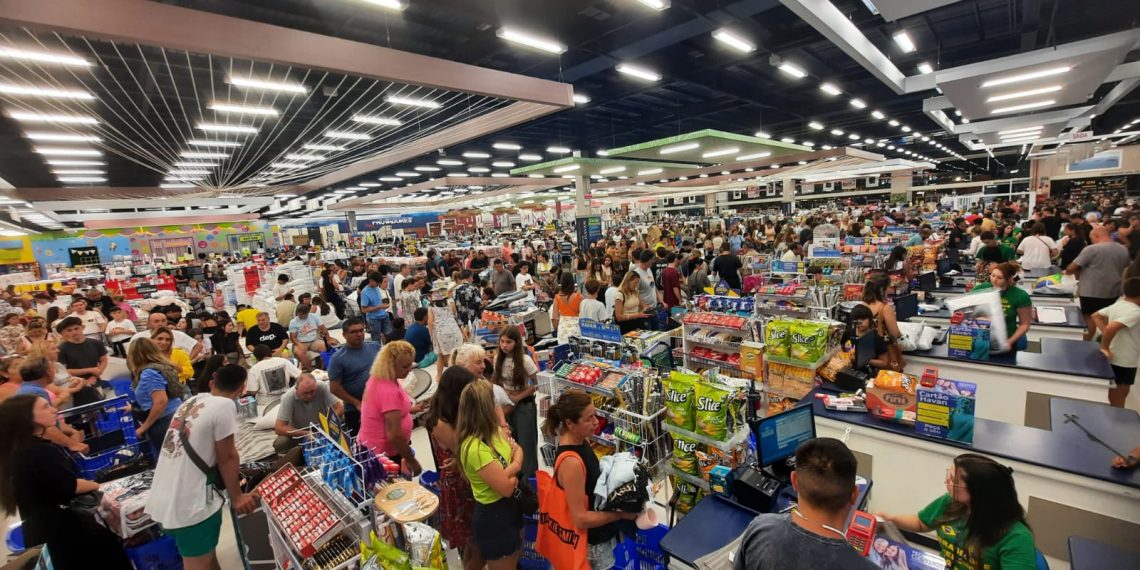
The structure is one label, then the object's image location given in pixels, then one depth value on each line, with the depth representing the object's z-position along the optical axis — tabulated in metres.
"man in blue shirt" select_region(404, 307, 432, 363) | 5.75
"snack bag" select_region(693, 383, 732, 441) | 2.69
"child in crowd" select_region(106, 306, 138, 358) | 7.14
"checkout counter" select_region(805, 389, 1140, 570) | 2.67
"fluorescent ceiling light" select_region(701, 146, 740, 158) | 13.62
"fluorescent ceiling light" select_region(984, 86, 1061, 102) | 8.54
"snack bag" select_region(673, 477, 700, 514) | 2.81
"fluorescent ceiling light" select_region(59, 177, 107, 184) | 16.07
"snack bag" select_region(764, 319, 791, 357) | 4.13
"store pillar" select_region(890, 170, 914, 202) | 33.59
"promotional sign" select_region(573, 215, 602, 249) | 16.88
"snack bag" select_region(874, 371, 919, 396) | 3.35
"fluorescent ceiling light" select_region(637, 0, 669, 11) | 5.36
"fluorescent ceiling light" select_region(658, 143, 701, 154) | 12.14
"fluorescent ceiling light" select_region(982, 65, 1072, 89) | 7.18
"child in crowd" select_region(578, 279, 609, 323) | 5.77
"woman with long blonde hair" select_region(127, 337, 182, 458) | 3.93
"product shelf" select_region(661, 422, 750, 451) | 2.68
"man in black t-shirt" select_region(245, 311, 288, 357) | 5.93
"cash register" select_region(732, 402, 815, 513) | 2.44
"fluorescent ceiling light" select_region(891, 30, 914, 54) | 7.29
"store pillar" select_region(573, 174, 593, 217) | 17.36
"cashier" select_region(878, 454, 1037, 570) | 1.87
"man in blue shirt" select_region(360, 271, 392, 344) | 7.82
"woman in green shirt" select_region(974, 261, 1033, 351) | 4.46
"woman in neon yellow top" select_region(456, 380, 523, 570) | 2.49
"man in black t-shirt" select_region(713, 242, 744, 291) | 8.92
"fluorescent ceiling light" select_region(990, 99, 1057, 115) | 10.08
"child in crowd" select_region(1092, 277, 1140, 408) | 3.94
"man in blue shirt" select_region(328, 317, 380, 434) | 4.10
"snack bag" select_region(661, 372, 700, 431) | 2.82
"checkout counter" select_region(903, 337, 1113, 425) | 4.00
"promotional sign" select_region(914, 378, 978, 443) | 3.06
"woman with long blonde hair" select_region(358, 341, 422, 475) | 3.31
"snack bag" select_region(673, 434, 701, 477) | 2.79
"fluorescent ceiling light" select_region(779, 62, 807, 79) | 8.76
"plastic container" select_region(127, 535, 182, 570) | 2.91
